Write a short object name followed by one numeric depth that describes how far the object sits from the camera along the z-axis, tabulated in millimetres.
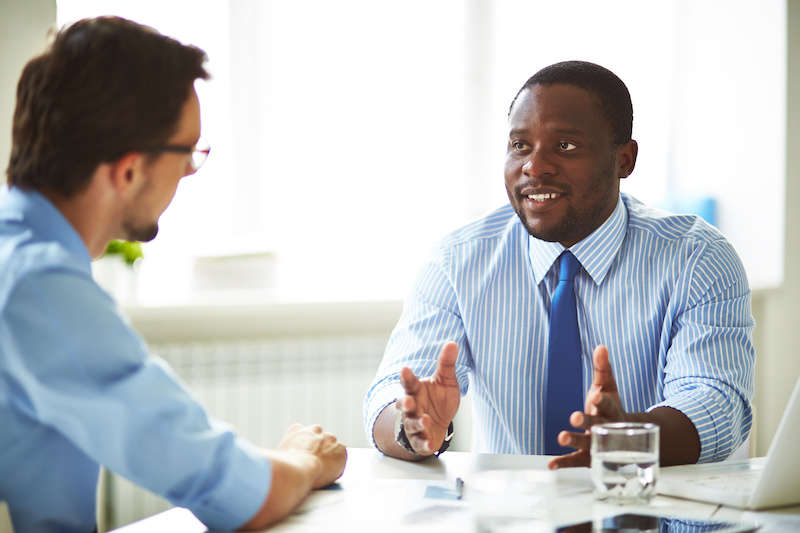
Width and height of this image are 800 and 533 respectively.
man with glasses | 3027
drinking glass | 3158
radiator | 4403
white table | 3109
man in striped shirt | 3584
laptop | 3112
